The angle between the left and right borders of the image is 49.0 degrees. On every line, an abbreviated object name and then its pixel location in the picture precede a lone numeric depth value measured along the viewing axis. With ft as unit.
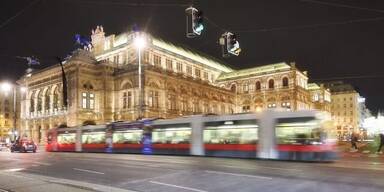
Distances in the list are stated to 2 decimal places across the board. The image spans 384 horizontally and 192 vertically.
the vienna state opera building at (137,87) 242.99
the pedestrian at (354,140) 119.65
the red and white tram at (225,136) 81.25
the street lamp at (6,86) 210.42
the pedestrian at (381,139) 104.06
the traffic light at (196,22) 56.08
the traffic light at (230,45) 67.87
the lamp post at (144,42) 261.65
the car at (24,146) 154.51
